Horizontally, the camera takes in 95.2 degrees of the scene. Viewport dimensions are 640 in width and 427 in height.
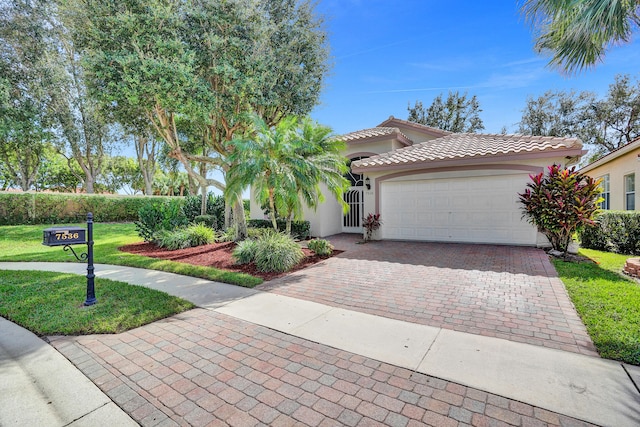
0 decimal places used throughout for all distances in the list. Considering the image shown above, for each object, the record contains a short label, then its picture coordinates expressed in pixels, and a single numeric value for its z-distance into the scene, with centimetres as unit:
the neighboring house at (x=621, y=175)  1120
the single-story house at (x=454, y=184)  984
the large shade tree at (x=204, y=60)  897
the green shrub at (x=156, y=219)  1211
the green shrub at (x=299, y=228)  1338
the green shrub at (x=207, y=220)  1381
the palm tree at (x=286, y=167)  852
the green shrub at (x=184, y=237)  1100
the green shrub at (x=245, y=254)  837
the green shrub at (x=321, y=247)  941
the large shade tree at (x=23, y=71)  1516
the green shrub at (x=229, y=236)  1209
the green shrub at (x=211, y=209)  1455
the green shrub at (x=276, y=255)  774
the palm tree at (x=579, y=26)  586
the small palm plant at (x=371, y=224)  1209
